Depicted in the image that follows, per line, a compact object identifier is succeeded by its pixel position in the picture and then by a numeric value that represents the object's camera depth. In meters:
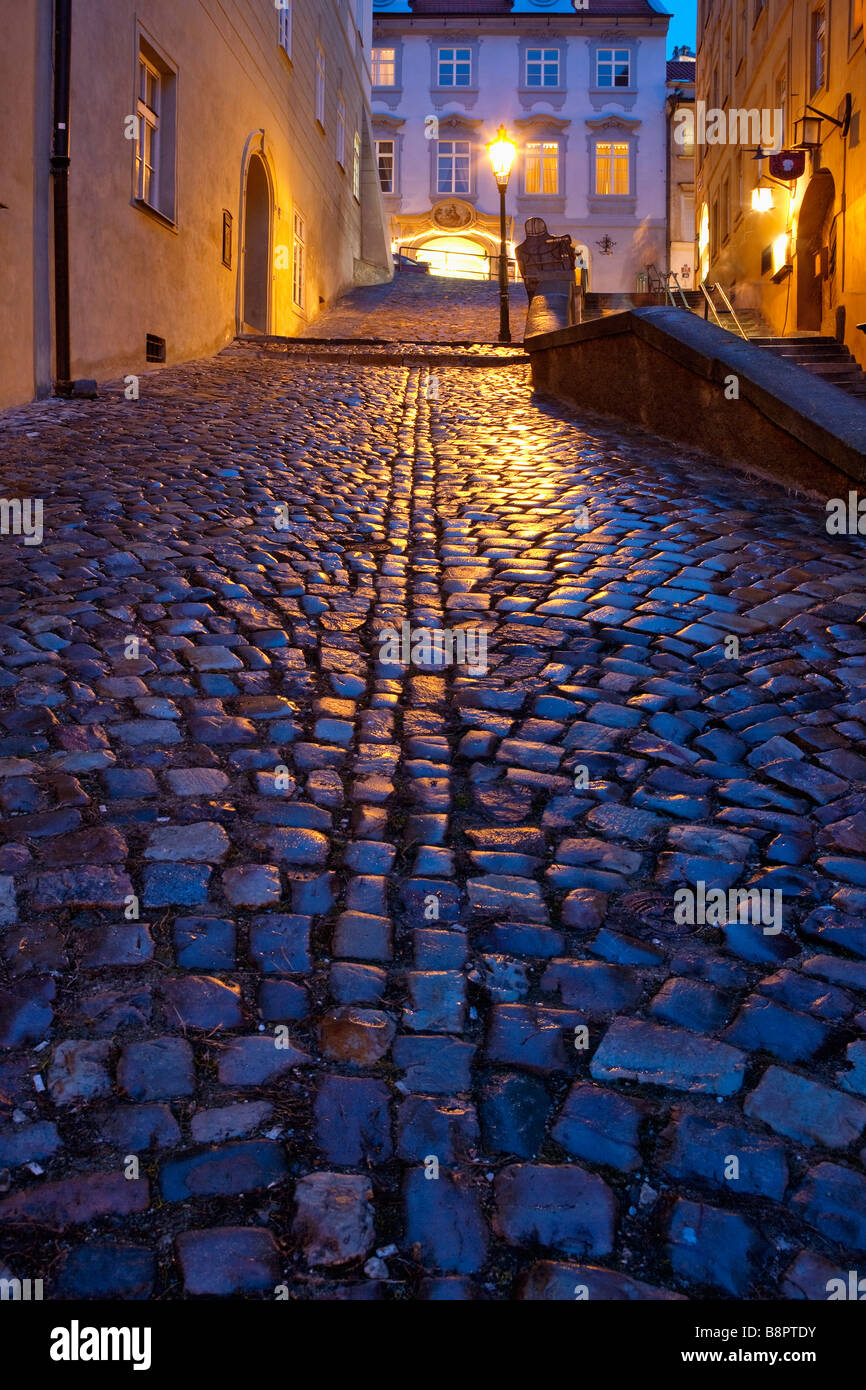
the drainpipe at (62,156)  9.44
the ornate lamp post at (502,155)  15.96
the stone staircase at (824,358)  12.83
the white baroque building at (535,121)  41.16
